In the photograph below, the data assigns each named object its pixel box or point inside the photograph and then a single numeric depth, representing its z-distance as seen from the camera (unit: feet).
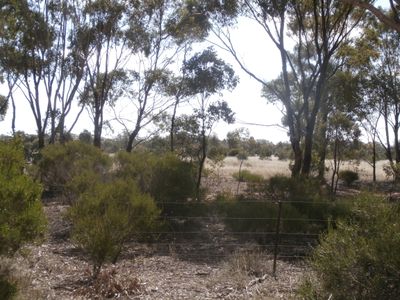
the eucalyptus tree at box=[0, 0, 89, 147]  97.60
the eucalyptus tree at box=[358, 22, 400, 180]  104.63
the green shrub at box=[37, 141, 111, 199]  55.70
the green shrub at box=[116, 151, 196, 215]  49.42
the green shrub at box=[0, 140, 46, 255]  19.01
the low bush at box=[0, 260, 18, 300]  18.83
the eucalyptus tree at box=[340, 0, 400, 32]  23.30
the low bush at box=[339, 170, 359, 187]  113.91
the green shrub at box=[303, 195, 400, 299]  16.25
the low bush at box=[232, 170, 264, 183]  79.40
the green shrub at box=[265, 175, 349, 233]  46.32
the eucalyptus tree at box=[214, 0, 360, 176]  70.49
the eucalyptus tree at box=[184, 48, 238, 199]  78.07
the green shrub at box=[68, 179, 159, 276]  28.17
